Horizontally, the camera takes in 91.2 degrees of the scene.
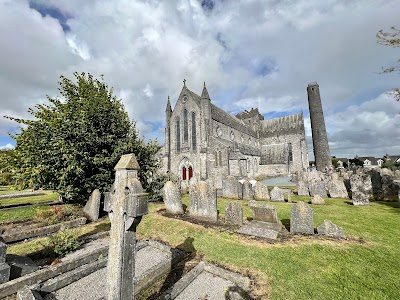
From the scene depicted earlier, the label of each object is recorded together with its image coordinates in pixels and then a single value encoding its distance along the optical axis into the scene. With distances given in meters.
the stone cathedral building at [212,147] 24.38
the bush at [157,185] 13.71
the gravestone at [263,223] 6.69
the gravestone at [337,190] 13.25
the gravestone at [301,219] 6.76
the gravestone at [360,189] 10.88
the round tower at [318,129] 37.67
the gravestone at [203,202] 8.73
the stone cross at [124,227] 2.83
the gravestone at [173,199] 9.87
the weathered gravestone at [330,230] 6.40
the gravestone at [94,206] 9.59
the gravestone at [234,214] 8.01
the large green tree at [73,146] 9.78
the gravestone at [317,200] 11.20
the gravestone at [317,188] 13.61
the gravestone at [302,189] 14.64
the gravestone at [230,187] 14.29
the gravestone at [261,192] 13.09
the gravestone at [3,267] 4.05
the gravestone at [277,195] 12.66
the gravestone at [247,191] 13.95
